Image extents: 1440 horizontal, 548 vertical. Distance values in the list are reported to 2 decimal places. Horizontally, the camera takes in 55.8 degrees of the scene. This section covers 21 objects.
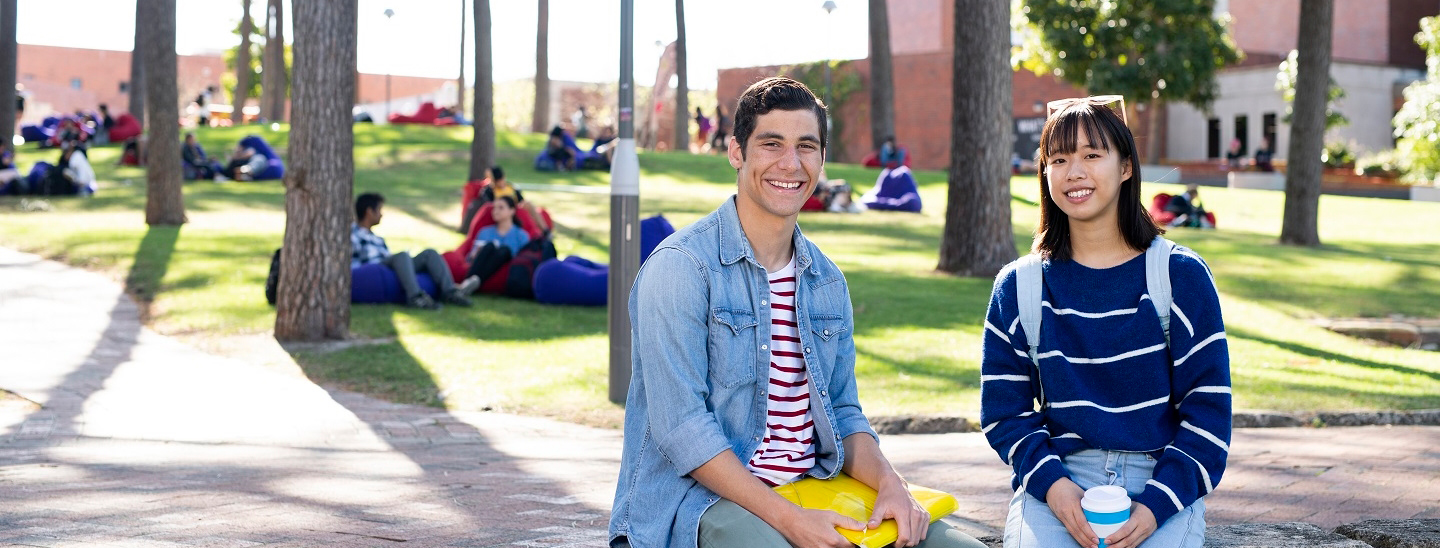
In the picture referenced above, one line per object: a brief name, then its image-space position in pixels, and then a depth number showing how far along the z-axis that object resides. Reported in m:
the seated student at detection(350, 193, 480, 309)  12.11
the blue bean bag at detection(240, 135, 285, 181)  25.36
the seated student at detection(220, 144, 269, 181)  25.22
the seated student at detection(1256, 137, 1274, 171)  37.56
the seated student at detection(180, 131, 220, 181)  25.00
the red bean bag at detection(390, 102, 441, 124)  38.34
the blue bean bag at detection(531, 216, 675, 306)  12.39
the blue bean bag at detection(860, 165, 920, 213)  22.64
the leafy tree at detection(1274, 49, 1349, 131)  38.62
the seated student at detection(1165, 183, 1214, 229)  20.73
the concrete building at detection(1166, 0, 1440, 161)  45.00
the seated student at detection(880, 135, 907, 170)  26.30
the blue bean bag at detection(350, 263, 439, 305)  12.05
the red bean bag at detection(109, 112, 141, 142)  32.81
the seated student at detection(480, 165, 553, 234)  14.07
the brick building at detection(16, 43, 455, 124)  75.79
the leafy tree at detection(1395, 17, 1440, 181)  32.97
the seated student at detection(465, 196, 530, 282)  12.93
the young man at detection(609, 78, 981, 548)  2.94
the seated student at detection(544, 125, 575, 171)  27.14
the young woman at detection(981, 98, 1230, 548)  3.06
